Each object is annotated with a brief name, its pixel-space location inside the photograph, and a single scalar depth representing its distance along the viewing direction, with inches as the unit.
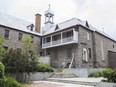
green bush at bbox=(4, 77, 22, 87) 219.6
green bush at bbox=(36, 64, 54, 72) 413.4
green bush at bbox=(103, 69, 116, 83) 240.1
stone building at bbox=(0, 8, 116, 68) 522.2
